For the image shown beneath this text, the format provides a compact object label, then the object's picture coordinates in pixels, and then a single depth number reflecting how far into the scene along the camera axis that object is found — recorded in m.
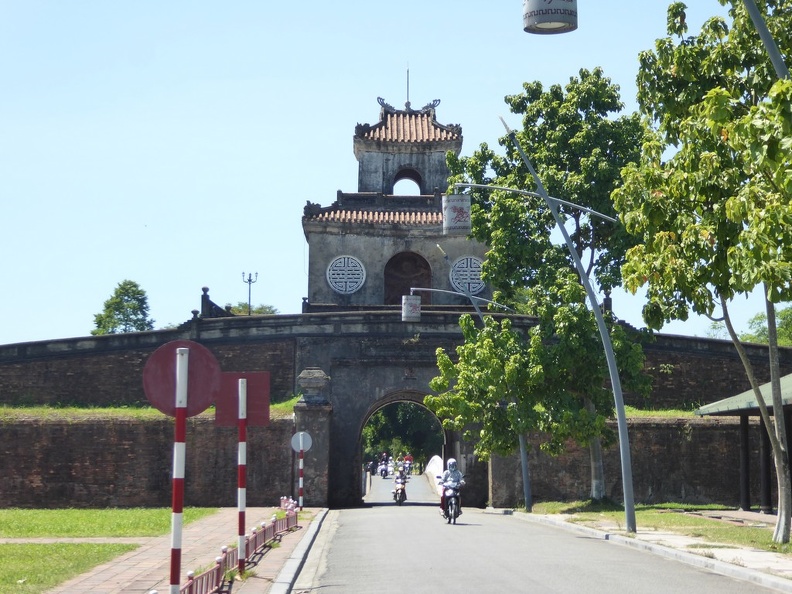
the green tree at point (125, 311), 84.44
